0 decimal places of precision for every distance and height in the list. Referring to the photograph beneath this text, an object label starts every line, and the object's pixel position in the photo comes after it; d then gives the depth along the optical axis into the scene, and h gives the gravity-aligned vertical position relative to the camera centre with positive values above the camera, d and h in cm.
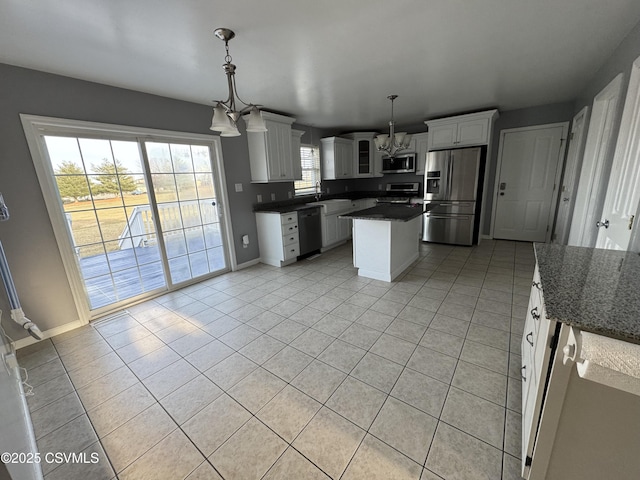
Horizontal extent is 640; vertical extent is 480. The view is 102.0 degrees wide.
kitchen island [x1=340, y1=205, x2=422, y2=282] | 327 -82
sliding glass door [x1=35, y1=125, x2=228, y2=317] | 262 -26
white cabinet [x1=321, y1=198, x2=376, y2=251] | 488 -91
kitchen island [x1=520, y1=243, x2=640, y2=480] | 78 -75
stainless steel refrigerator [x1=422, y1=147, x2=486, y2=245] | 447 -34
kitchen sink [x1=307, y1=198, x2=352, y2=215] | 479 -48
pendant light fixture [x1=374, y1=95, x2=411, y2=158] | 340 +47
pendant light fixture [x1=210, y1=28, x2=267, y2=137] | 184 +52
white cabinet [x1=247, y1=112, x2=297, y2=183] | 398 +51
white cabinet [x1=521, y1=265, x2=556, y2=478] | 101 -91
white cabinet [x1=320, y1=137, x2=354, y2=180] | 555 +50
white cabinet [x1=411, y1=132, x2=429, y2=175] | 536 +59
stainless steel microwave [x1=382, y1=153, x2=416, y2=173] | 553 +29
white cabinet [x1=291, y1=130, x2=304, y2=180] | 464 +51
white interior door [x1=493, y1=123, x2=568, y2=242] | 437 -16
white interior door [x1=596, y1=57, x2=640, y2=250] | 177 -11
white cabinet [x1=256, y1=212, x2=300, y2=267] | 411 -86
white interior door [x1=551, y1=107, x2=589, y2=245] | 337 -12
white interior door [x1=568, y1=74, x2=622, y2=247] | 236 +0
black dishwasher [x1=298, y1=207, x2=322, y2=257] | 439 -83
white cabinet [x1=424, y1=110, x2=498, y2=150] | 434 +75
